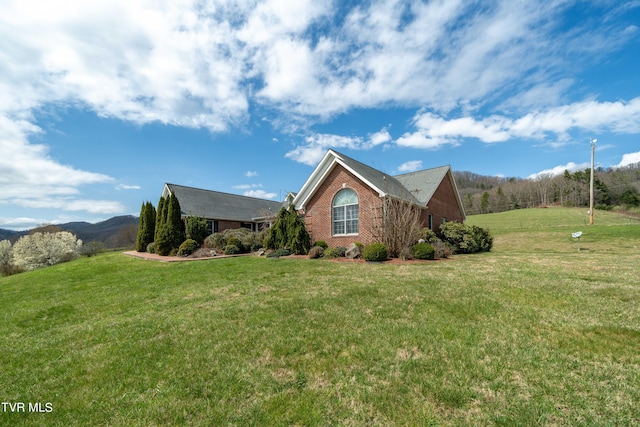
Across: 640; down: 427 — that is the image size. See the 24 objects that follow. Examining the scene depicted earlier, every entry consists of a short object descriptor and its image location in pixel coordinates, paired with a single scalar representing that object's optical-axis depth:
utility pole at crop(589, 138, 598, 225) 28.67
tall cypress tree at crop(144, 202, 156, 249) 23.86
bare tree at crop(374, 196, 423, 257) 13.77
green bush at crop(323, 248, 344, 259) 15.04
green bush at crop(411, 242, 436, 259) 13.17
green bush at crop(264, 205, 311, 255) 17.16
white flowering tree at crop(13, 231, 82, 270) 27.58
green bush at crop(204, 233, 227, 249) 20.36
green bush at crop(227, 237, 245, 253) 19.82
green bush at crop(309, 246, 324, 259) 15.29
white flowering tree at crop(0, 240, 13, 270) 30.61
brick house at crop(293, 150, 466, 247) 16.36
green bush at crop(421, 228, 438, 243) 16.07
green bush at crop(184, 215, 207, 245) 21.53
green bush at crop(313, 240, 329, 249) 17.19
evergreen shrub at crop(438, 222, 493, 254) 17.25
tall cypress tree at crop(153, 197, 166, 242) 21.57
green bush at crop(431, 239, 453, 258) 14.12
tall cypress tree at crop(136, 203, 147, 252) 23.75
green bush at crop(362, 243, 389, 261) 13.15
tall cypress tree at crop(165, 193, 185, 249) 20.59
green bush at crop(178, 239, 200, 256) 18.94
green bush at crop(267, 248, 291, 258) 16.66
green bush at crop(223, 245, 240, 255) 19.12
